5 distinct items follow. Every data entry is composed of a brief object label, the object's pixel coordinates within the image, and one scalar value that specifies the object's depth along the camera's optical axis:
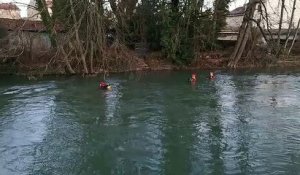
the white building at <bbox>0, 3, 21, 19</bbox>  18.76
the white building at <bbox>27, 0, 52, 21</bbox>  13.44
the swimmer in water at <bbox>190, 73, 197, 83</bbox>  11.82
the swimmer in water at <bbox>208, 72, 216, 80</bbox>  12.57
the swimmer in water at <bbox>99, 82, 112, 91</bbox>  10.86
